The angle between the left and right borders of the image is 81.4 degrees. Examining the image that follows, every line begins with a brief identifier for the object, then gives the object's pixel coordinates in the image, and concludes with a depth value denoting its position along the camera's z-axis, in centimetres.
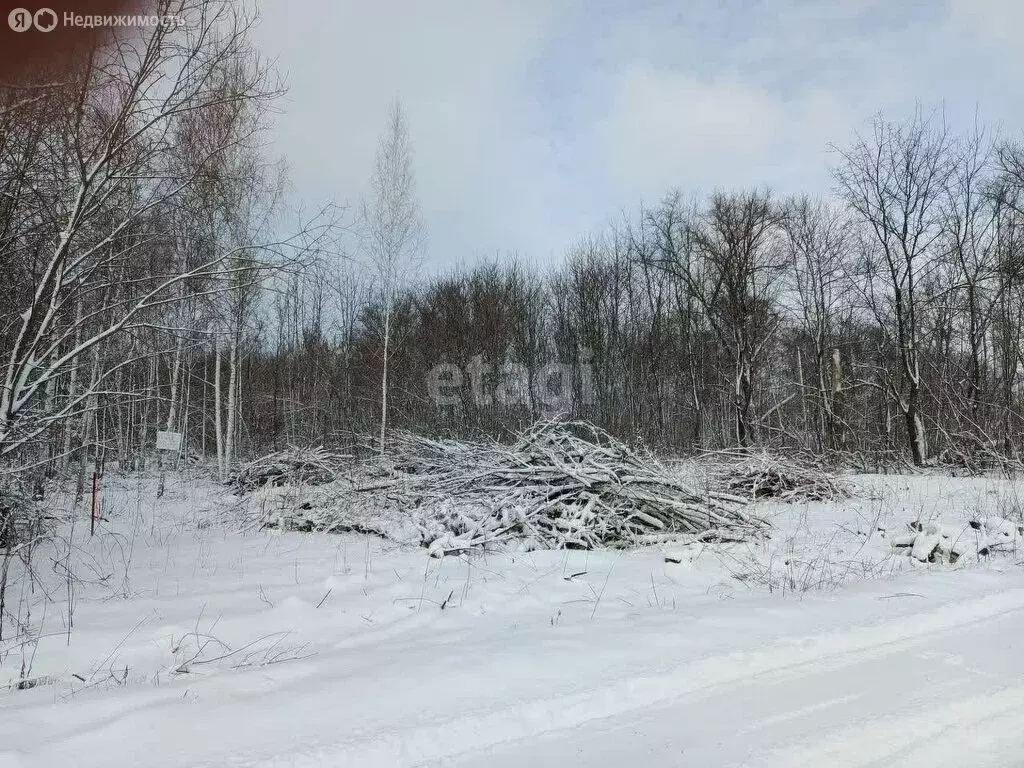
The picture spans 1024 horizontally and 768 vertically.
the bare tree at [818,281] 2406
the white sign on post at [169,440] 1236
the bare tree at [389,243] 2020
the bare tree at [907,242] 1722
